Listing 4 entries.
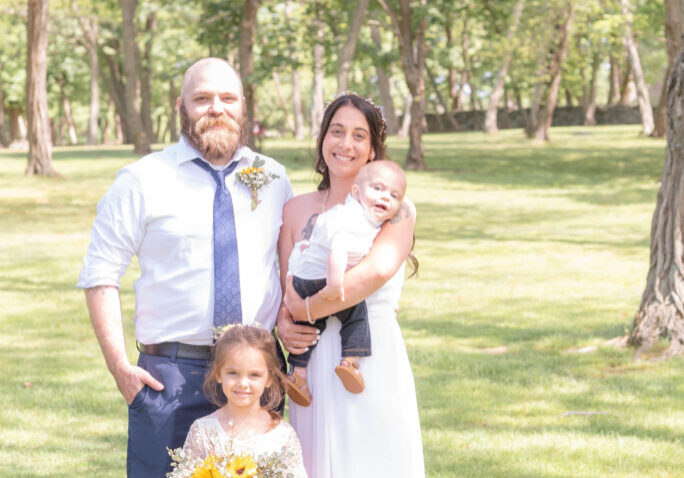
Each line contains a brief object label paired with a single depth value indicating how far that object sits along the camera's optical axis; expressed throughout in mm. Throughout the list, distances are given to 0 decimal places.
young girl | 3650
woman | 3910
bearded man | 3875
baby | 3717
